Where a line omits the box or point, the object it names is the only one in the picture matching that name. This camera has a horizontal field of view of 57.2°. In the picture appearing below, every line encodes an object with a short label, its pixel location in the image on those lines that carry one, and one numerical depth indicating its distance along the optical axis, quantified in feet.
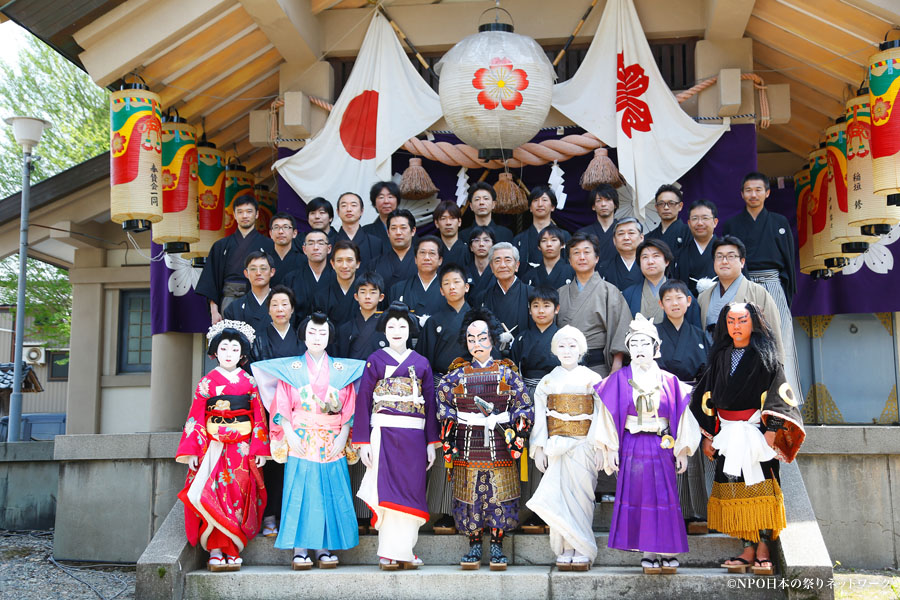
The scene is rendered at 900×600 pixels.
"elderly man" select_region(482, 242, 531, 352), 17.66
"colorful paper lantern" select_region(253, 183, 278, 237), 29.99
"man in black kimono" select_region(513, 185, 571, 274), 20.74
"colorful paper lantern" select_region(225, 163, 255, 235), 27.30
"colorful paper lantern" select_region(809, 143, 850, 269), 25.25
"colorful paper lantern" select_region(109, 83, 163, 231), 20.97
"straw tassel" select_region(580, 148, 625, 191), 23.35
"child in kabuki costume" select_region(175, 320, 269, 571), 15.64
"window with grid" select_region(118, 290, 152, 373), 32.19
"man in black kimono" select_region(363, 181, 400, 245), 22.04
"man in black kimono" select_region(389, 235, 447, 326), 18.34
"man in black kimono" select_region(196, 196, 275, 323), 21.77
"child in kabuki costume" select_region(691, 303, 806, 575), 14.08
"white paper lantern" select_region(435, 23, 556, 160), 19.67
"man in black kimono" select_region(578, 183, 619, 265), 21.04
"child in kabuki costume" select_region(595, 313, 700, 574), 14.08
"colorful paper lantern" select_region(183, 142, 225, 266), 26.08
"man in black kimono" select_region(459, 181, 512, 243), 20.99
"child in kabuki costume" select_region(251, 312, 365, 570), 15.52
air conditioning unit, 50.57
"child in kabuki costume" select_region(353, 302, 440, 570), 15.24
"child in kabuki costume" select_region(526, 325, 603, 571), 14.84
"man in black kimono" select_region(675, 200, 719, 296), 20.01
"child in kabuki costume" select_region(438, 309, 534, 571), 15.20
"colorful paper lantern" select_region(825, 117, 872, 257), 24.04
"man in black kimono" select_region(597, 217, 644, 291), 19.04
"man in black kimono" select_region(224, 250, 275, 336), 18.89
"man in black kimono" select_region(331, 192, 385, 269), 21.21
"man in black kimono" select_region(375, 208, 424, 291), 20.10
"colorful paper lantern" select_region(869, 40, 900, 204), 19.10
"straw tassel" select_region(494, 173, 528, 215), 23.66
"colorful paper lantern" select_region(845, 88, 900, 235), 22.08
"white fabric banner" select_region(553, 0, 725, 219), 23.41
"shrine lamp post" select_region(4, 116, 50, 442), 28.03
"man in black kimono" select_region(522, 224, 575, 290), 19.03
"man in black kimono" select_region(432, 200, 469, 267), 20.51
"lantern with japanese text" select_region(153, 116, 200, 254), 24.29
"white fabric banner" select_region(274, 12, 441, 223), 24.67
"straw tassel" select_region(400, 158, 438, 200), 24.16
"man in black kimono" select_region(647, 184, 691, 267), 20.85
